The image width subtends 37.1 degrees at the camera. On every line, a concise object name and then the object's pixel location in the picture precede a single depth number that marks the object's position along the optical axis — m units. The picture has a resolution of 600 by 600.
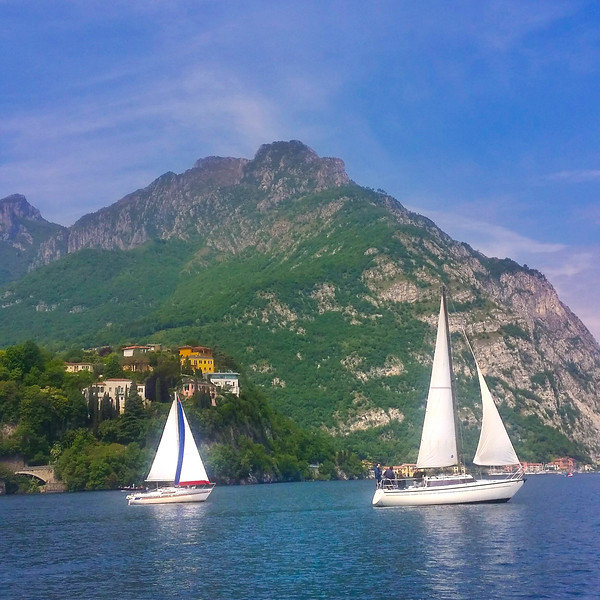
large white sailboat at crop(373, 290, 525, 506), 77.75
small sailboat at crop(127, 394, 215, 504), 98.44
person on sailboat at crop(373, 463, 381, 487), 82.76
